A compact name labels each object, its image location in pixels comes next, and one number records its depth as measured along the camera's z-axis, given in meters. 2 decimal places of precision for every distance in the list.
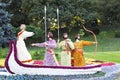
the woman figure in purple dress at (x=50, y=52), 13.91
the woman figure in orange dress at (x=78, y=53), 14.36
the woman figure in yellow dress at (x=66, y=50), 14.10
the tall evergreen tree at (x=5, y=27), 26.75
